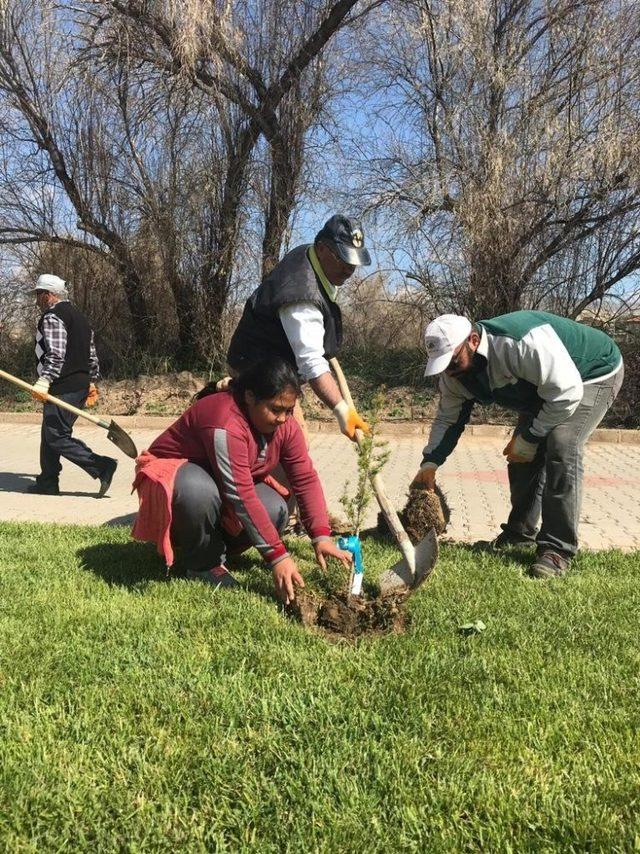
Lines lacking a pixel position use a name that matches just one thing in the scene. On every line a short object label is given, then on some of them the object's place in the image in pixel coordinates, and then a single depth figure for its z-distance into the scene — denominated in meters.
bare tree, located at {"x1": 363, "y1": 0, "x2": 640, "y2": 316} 10.10
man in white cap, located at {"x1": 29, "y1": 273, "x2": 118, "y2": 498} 6.13
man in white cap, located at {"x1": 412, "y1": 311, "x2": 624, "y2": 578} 3.69
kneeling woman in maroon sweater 3.28
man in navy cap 3.60
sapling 3.18
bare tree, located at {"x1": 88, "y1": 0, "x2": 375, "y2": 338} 10.30
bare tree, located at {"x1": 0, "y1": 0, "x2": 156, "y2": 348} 10.79
